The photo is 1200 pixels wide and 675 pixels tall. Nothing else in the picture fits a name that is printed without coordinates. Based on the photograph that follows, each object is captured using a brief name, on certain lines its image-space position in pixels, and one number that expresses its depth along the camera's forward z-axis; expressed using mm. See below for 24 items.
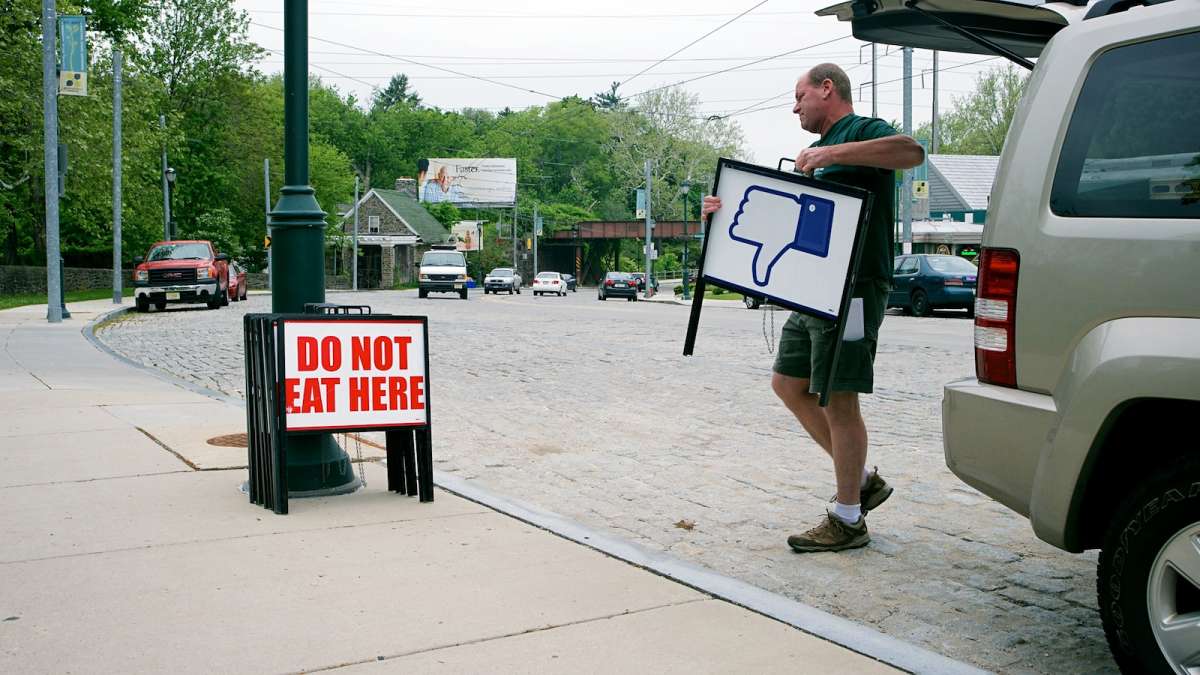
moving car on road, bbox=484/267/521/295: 59719
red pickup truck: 29438
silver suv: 2980
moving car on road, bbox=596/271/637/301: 55531
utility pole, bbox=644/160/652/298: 61222
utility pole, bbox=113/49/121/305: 32094
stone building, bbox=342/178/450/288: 87812
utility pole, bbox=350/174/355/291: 72688
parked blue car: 27797
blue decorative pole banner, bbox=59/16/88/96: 23438
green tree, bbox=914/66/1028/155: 77438
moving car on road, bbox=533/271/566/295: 58906
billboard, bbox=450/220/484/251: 97750
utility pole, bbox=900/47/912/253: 32188
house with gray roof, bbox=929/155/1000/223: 59750
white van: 45719
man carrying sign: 4504
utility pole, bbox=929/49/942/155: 74500
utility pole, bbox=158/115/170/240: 41812
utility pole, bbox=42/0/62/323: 21906
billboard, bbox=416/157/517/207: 108188
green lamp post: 5766
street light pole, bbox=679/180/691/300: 54250
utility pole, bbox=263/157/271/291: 57781
